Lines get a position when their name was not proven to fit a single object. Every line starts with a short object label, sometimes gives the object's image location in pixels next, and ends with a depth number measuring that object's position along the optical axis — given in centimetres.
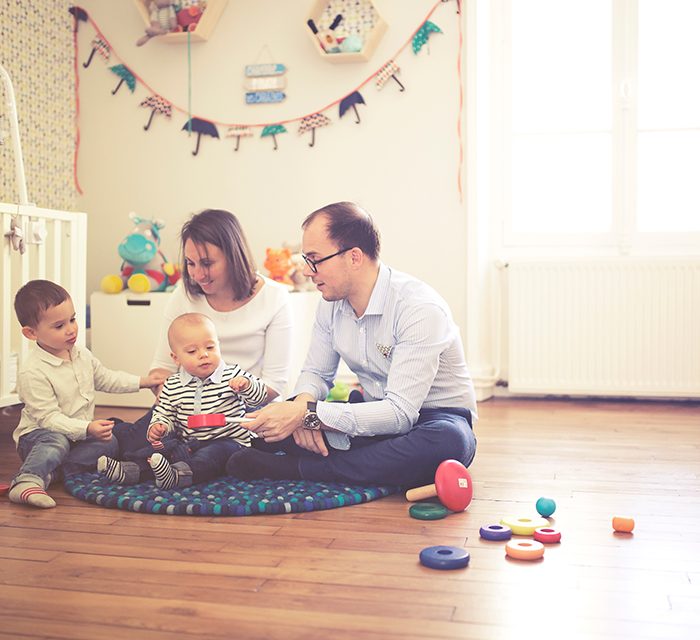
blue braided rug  193
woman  236
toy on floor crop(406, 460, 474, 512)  191
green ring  187
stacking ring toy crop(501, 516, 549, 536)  175
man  201
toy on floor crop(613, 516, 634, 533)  175
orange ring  158
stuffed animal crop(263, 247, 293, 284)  362
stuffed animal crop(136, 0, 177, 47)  398
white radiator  364
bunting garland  379
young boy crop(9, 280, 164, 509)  225
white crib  264
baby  213
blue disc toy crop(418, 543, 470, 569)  153
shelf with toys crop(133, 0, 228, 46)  395
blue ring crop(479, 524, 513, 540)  172
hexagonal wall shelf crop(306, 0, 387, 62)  377
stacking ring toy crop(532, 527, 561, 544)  169
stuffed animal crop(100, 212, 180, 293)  362
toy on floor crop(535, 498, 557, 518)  186
